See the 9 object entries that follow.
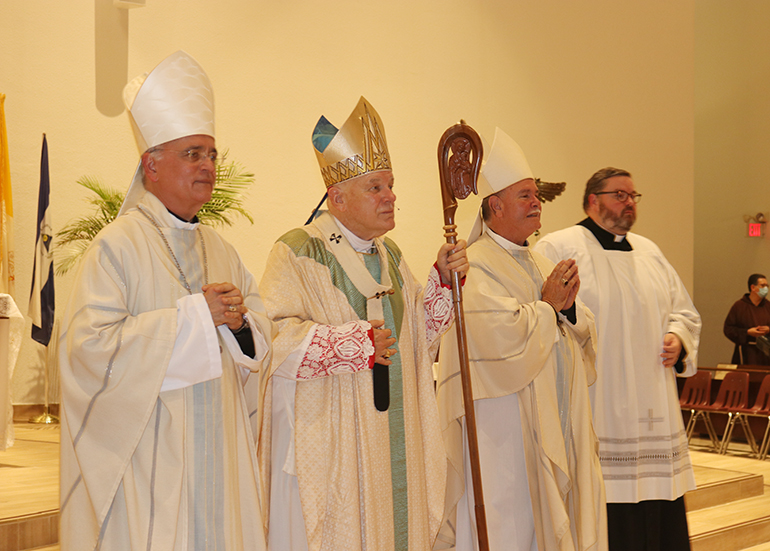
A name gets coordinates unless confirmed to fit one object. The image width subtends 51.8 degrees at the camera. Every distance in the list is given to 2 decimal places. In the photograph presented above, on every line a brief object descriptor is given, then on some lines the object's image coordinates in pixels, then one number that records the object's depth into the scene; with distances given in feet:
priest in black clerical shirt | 14.29
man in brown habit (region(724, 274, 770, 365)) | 36.58
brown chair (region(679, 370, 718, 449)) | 31.76
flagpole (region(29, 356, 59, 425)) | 22.81
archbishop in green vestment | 9.18
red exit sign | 47.29
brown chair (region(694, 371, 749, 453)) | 30.53
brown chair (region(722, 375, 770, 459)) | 29.58
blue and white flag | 19.86
